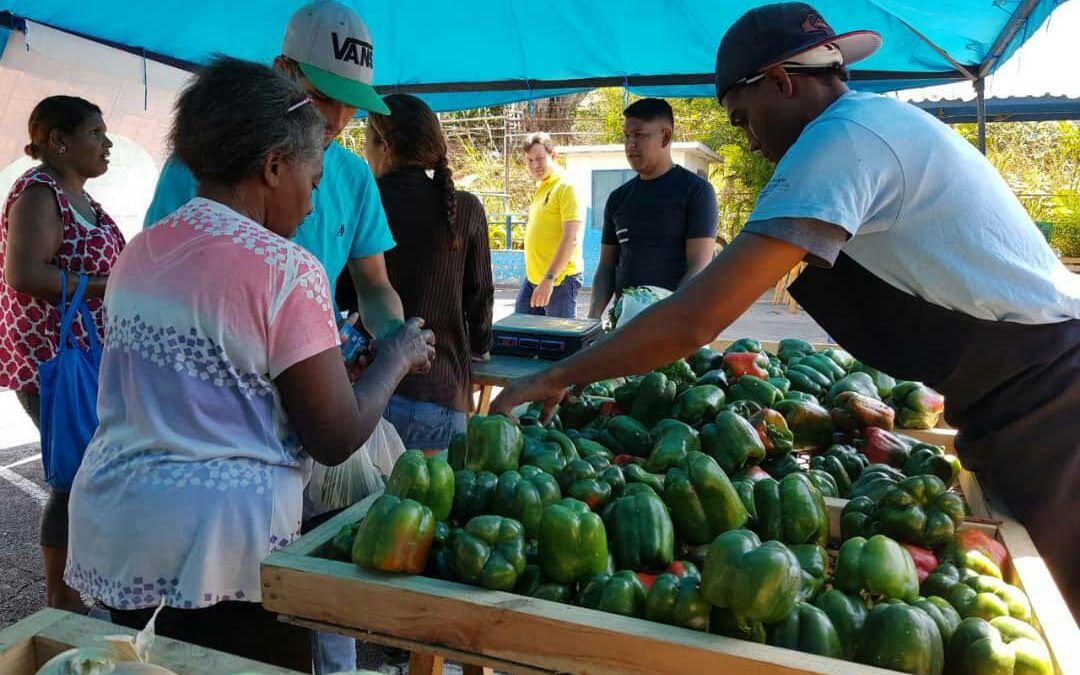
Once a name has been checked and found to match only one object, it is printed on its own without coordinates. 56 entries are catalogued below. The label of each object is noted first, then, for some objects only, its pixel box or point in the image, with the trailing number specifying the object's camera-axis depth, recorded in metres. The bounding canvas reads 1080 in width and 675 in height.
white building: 17.23
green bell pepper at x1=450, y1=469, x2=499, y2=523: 1.86
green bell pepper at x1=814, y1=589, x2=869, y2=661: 1.43
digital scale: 4.14
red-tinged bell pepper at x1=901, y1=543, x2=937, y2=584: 1.69
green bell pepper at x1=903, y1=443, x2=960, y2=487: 2.18
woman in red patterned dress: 3.20
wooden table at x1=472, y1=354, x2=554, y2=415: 3.87
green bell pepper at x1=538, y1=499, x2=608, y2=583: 1.60
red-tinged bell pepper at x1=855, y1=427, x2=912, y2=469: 2.34
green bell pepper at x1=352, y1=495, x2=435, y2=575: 1.57
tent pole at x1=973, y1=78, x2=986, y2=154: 5.07
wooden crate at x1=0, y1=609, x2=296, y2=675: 1.26
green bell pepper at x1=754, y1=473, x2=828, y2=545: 1.72
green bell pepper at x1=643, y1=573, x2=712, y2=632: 1.42
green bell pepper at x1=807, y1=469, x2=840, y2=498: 2.12
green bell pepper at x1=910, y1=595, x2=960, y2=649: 1.43
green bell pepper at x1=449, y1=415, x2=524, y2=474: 2.00
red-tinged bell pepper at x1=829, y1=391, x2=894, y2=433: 2.56
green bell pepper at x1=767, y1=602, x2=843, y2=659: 1.36
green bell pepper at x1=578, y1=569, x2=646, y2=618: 1.47
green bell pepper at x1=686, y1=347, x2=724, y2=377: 3.15
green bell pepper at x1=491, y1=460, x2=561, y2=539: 1.76
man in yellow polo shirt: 6.50
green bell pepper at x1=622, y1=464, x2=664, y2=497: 1.95
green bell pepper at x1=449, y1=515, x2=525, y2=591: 1.55
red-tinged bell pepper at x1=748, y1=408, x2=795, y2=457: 2.34
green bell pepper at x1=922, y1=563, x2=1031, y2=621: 1.50
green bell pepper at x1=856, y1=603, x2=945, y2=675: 1.32
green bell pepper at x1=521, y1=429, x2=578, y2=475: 2.03
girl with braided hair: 3.64
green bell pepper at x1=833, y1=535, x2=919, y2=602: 1.54
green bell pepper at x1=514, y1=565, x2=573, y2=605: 1.57
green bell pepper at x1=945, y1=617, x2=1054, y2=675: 1.31
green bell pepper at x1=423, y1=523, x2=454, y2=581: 1.64
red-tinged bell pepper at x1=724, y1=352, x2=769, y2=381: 2.98
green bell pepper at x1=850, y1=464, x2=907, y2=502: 1.99
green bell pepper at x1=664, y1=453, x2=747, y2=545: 1.77
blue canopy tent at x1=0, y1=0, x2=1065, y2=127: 4.89
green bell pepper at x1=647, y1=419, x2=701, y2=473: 2.15
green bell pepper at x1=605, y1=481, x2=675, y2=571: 1.68
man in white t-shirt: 1.78
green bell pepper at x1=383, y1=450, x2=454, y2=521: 1.75
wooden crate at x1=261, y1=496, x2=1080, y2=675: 1.32
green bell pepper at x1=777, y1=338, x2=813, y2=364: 3.53
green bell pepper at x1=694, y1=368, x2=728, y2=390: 2.86
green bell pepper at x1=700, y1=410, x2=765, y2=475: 2.16
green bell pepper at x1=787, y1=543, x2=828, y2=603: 1.56
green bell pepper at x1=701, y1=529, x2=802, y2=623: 1.34
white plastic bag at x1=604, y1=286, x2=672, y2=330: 3.92
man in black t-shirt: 4.82
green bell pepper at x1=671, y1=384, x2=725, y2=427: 2.54
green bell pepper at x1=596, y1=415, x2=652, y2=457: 2.41
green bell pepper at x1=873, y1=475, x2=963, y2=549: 1.78
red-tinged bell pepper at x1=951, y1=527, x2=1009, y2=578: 1.74
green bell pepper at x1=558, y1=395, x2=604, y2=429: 2.85
